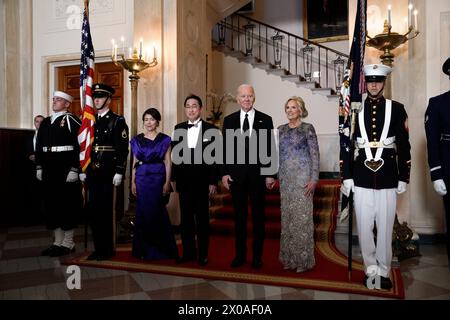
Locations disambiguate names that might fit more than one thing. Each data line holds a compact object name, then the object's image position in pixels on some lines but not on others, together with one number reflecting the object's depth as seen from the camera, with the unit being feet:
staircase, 32.73
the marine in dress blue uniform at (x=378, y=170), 9.40
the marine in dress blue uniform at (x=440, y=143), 9.90
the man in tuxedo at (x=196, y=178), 11.80
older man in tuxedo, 11.14
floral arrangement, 25.57
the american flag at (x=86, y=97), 12.44
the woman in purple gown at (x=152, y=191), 12.44
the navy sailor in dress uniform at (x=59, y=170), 13.58
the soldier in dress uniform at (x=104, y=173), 12.56
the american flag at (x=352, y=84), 9.70
